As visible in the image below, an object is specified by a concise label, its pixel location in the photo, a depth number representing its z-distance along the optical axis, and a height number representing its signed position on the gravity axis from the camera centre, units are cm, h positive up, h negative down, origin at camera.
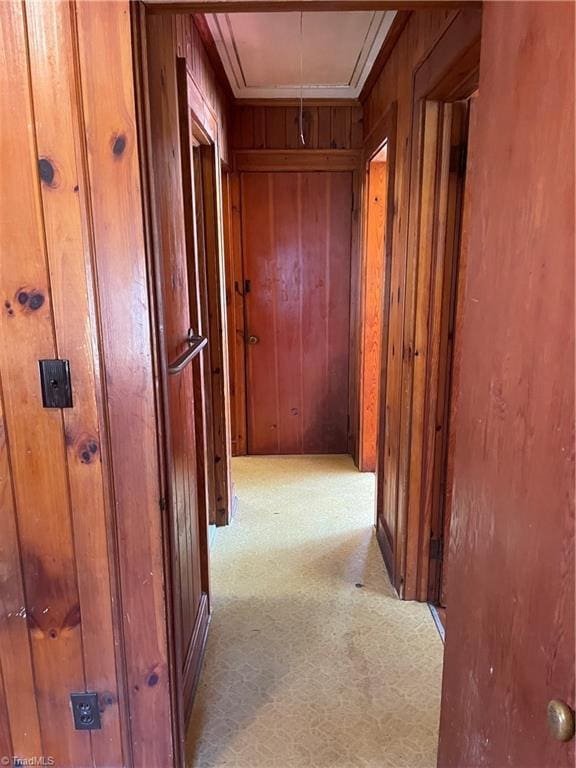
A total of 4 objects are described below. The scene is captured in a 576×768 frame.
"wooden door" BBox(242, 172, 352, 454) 372 -25
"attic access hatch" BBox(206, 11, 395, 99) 231 +109
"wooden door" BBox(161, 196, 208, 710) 160 -64
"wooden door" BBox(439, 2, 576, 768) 74 -22
